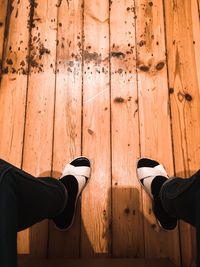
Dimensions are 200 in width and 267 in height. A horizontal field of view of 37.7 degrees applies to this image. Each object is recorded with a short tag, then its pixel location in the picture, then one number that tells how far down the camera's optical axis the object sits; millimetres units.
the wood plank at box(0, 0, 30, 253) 1178
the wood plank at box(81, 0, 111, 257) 1074
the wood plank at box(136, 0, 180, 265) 1062
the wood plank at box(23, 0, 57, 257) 1151
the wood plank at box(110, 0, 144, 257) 1073
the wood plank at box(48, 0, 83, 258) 1071
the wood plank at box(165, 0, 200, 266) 1142
